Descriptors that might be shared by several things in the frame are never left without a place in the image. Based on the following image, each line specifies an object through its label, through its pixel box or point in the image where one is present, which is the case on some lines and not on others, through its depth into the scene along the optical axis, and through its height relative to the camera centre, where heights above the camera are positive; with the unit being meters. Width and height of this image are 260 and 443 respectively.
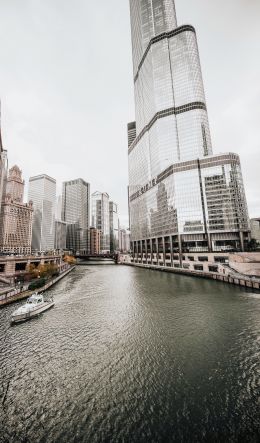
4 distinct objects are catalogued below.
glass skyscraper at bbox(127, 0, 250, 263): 120.44 +49.80
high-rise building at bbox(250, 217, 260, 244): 182.55 +12.80
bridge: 191.88 -4.29
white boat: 34.26 -10.40
